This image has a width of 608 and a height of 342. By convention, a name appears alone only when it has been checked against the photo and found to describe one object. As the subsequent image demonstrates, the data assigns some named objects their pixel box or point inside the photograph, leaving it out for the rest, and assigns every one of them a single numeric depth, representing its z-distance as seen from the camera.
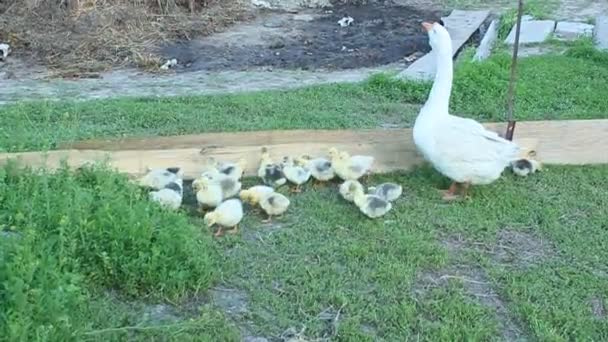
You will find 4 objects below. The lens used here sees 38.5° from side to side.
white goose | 4.00
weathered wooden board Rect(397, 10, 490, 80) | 6.69
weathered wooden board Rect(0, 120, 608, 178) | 4.43
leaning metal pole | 4.48
